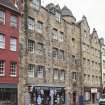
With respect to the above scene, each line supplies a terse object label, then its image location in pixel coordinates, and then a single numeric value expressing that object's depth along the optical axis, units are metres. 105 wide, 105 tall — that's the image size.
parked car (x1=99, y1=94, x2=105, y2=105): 27.25
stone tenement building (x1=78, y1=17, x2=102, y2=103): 34.17
